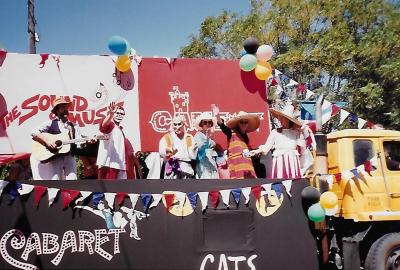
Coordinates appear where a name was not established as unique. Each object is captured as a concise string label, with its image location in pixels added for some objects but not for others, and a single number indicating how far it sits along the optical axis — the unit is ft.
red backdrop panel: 21.86
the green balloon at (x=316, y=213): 15.47
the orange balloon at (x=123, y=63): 21.16
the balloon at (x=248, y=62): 21.74
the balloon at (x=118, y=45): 19.81
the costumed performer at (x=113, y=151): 17.74
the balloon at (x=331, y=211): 15.98
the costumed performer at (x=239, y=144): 17.93
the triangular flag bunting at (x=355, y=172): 16.67
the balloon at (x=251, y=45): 22.16
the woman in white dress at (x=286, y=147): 18.02
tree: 43.21
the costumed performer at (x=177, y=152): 17.84
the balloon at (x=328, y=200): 15.71
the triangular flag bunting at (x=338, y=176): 16.40
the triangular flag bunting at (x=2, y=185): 14.28
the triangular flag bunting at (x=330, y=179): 16.61
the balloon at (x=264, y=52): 21.59
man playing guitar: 17.44
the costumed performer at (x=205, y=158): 18.17
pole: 35.06
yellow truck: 16.57
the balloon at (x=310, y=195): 15.79
